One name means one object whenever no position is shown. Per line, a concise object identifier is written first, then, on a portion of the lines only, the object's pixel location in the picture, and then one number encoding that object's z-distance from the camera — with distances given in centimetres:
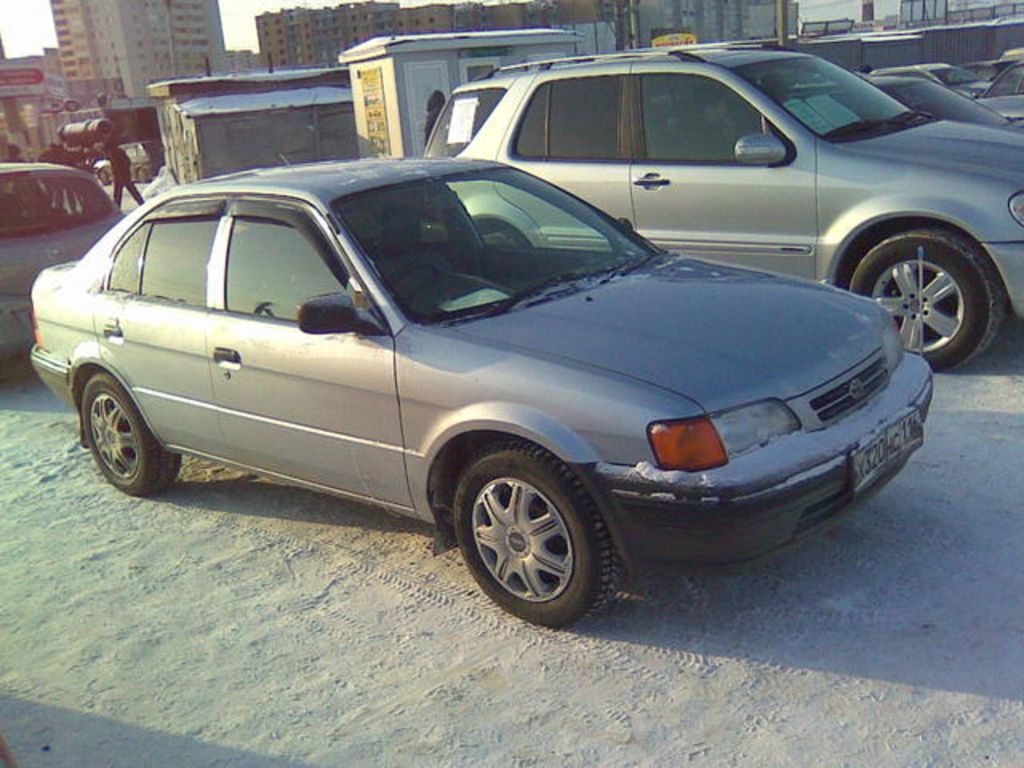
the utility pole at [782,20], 2033
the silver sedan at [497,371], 323
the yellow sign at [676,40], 3139
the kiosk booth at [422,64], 1316
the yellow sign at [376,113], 1377
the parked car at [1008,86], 1501
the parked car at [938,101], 900
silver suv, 554
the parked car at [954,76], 1924
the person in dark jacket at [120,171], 1873
